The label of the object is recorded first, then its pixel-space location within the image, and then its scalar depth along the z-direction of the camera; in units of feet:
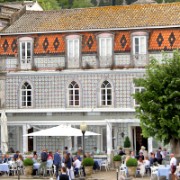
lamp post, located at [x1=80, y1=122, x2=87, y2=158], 142.51
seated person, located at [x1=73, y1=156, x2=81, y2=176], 140.26
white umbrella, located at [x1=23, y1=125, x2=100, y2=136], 153.89
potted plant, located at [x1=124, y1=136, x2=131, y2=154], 165.50
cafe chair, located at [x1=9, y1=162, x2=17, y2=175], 146.20
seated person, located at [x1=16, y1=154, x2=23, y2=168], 146.08
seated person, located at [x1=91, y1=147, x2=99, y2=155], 165.10
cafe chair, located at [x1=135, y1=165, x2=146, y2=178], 138.51
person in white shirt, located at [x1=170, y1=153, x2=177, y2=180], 122.58
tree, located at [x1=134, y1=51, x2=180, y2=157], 137.59
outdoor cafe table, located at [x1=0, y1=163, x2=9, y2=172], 145.59
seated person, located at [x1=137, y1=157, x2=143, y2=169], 139.27
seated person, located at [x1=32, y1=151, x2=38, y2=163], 148.20
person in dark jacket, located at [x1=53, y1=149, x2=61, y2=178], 139.44
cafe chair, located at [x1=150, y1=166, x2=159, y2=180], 131.01
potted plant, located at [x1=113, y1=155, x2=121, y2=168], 153.79
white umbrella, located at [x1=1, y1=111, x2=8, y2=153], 167.22
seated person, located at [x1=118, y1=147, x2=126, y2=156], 156.76
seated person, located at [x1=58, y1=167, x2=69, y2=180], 101.65
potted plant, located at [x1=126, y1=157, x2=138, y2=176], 137.18
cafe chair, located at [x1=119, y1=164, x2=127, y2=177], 135.76
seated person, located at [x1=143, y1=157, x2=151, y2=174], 141.37
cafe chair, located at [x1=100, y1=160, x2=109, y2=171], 152.11
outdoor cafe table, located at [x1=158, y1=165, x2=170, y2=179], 128.06
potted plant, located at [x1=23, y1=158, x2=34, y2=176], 143.43
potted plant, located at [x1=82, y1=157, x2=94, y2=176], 141.38
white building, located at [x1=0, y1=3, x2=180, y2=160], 167.43
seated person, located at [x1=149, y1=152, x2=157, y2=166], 144.56
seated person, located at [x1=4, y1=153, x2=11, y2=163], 152.96
